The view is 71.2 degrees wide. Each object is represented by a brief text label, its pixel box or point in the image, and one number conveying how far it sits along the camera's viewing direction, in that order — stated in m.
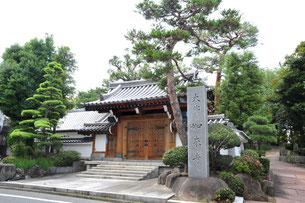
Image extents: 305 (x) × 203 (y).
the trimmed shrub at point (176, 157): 8.23
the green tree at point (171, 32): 8.51
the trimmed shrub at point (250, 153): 10.21
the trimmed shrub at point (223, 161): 8.70
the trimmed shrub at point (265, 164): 11.26
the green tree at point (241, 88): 16.44
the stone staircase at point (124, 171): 10.18
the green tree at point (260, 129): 12.97
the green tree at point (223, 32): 8.91
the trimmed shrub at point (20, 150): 11.86
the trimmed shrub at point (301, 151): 19.44
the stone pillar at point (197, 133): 7.18
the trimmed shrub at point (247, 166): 8.74
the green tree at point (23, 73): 13.23
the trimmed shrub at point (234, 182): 7.34
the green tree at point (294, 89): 15.82
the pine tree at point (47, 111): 11.65
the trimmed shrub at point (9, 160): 10.97
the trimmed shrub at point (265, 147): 14.43
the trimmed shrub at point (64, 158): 12.71
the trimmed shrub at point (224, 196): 6.09
